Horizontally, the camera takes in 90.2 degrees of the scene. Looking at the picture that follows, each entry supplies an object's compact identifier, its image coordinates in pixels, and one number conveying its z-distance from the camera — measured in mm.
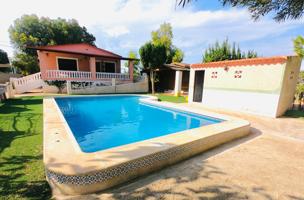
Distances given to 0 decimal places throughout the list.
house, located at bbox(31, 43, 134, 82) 16094
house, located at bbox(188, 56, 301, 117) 8008
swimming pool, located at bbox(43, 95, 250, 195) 2619
